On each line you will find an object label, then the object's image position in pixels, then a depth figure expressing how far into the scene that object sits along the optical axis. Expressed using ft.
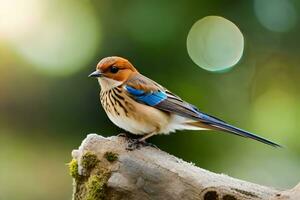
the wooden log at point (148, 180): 18.31
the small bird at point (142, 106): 22.38
